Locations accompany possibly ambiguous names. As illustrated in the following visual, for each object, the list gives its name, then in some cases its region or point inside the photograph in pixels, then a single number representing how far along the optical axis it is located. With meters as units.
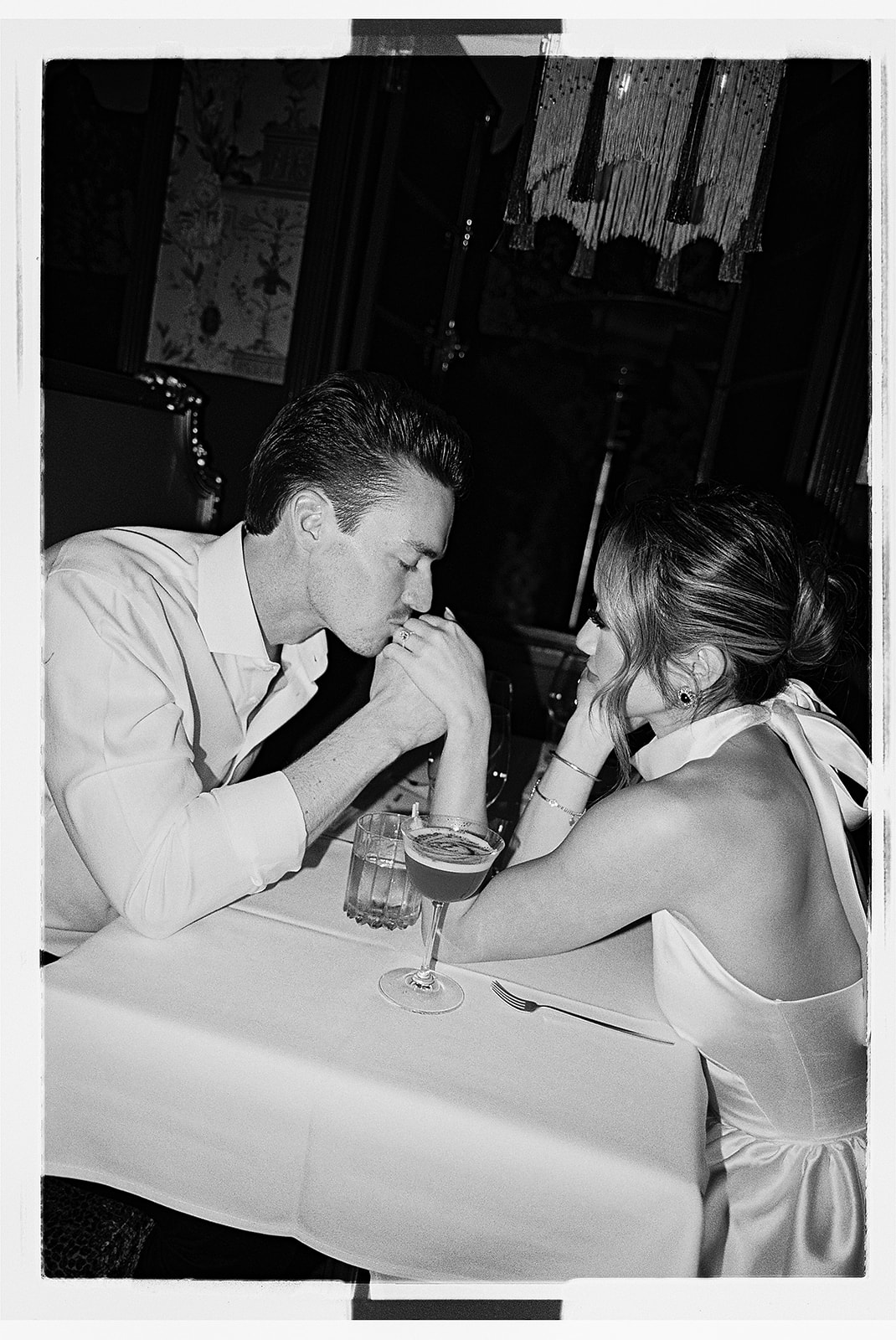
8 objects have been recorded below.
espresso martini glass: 1.16
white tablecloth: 0.96
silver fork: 1.20
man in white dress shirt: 1.27
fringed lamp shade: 2.37
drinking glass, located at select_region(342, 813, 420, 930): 1.33
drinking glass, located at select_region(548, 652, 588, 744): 2.18
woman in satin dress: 1.26
